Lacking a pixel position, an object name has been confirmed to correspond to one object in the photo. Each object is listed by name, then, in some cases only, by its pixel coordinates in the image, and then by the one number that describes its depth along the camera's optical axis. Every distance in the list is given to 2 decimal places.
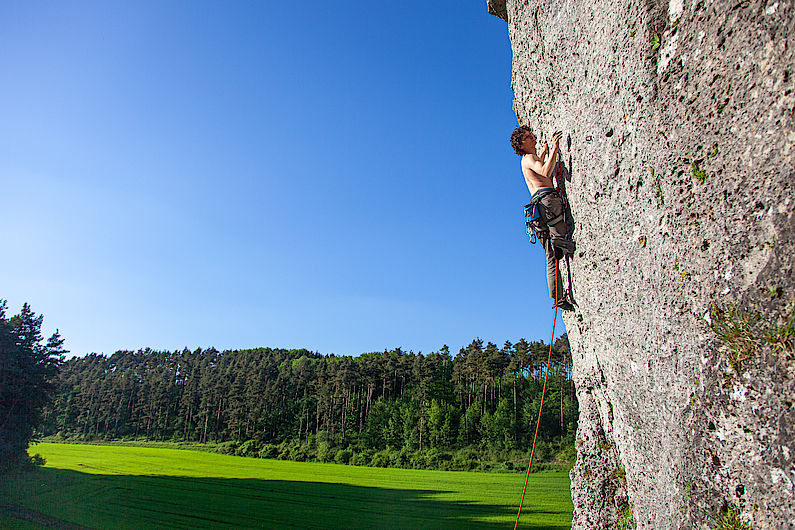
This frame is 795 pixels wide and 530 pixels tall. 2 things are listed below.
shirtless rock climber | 4.50
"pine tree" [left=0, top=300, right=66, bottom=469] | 34.59
